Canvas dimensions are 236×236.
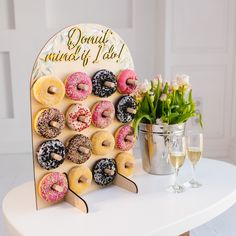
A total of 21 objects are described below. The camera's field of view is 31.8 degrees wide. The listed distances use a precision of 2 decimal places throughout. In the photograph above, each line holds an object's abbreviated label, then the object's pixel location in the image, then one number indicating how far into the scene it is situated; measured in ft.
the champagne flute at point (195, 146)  4.71
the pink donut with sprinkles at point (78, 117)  4.28
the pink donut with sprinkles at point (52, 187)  4.16
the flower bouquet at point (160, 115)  5.03
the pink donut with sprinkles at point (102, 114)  4.53
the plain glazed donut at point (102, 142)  4.57
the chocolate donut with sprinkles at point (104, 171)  4.65
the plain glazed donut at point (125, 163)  4.84
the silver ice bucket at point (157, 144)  5.03
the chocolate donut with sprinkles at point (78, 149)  4.33
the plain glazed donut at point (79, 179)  4.38
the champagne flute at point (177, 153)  4.53
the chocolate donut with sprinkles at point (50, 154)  4.09
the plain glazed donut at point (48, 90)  4.04
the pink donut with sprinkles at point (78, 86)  4.25
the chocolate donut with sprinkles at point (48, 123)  4.05
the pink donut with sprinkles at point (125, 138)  4.82
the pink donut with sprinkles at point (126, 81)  4.72
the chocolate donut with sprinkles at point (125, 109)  4.76
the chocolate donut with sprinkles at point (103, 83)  4.50
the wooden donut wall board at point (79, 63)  4.12
